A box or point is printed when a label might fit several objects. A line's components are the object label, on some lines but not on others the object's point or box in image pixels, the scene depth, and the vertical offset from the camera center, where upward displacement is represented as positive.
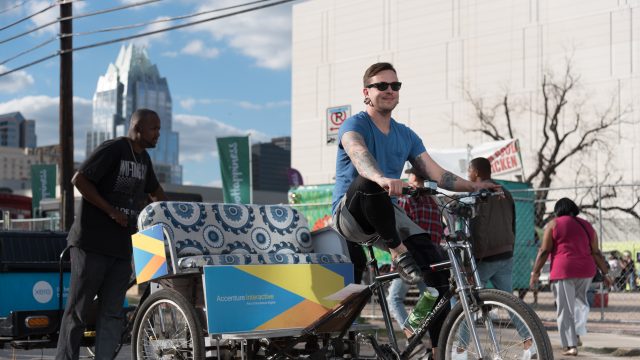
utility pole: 18.92 +1.19
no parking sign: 19.38 +1.57
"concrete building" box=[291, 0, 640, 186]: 50.31 +7.63
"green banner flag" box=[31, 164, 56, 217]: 33.72 +0.44
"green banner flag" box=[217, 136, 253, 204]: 26.95 +0.70
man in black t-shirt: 6.68 -0.29
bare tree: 48.57 +3.92
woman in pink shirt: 10.09 -0.73
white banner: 23.16 +0.89
